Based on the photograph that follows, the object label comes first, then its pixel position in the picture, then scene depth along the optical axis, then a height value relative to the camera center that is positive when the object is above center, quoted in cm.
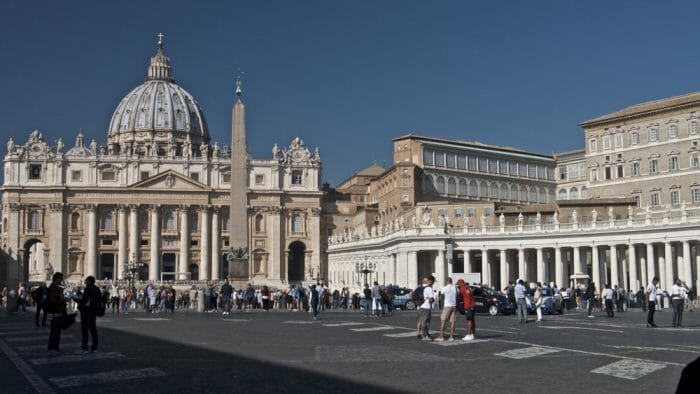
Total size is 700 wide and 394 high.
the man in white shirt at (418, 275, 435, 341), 1984 -102
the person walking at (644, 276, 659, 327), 2502 -96
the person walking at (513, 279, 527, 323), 2784 -102
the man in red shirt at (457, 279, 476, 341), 1950 -87
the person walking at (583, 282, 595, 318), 3381 -113
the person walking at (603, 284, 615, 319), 3181 -123
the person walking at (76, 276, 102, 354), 1614 -68
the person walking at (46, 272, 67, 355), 1614 -72
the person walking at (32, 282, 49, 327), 2558 -72
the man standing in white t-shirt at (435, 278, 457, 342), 1948 -83
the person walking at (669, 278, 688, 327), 2478 -94
